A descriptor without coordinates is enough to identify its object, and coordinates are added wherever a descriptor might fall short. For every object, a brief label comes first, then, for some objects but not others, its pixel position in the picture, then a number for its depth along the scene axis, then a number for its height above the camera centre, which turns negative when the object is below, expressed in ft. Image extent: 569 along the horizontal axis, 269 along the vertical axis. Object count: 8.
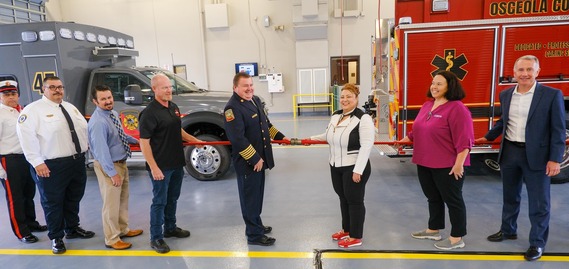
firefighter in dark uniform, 11.30 -2.21
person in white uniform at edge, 12.92 -2.78
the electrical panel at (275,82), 49.73 -0.41
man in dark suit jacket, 10.28 -2.22
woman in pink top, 10.43 -2.24
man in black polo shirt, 11.30 -2.14
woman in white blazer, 10.79 -2.32
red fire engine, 16.35 +1.00
